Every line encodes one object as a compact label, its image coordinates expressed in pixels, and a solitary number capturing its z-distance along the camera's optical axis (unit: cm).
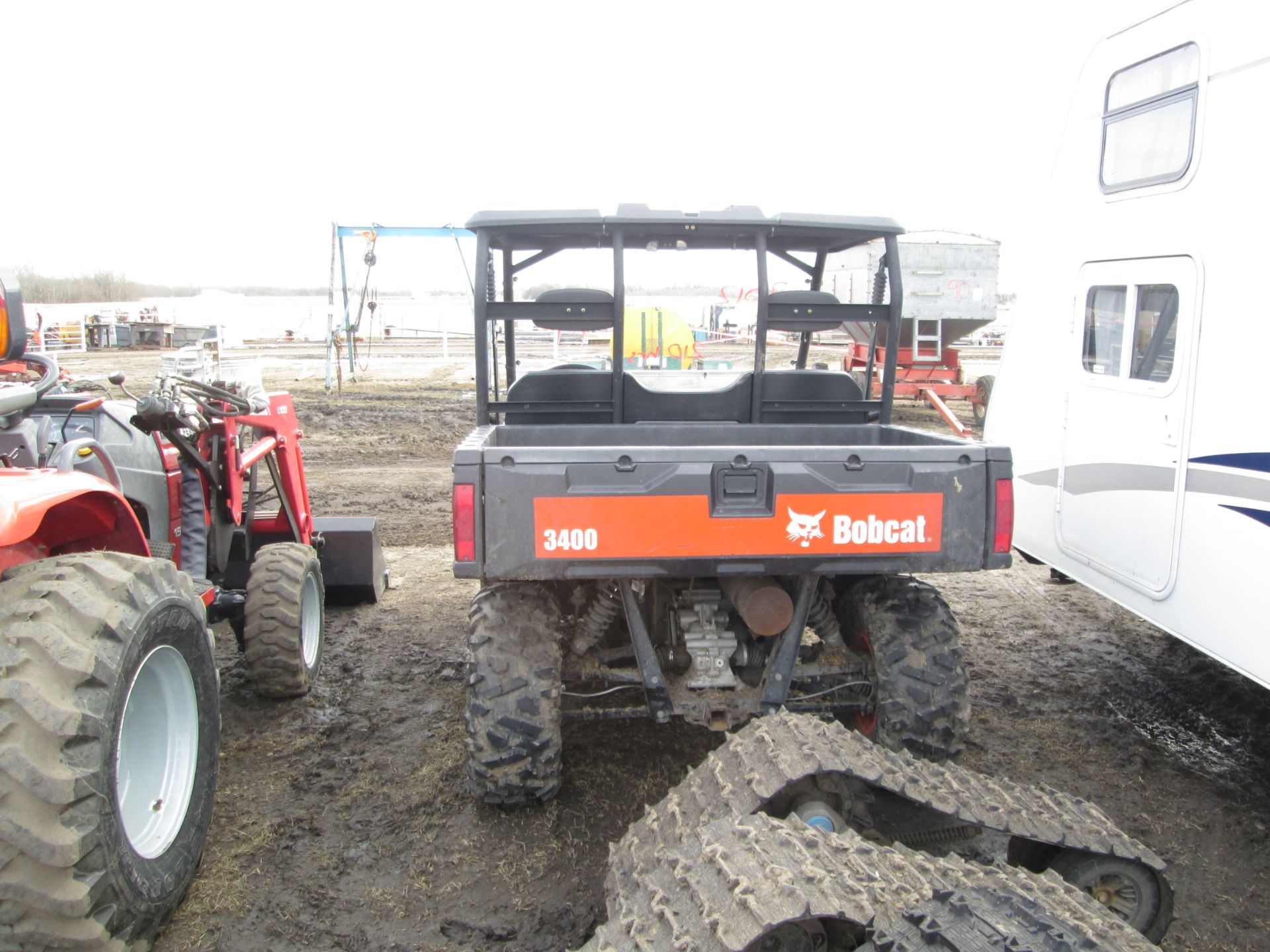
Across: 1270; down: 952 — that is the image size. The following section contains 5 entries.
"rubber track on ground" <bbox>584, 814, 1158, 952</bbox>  194
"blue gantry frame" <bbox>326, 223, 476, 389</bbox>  1620
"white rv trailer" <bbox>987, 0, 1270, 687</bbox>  364
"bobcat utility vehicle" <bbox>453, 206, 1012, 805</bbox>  330
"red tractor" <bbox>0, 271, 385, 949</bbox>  219
